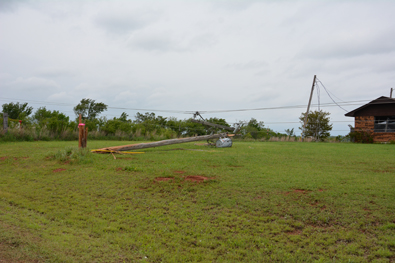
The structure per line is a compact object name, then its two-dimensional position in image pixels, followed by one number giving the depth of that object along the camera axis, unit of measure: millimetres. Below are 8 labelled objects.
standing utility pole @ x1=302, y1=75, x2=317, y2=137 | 28969
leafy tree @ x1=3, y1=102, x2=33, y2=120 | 36688
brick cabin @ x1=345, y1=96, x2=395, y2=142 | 25312
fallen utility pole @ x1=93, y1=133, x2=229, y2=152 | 12965
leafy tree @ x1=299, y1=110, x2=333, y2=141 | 31031
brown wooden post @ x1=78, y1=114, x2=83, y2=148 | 11567
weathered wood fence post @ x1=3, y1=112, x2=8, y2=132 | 18688
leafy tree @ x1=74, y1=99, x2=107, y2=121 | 39219
